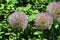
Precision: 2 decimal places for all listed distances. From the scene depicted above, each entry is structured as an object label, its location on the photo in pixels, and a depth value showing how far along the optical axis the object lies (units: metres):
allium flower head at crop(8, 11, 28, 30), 2.47
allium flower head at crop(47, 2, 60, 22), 2.46
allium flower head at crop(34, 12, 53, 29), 2.43
